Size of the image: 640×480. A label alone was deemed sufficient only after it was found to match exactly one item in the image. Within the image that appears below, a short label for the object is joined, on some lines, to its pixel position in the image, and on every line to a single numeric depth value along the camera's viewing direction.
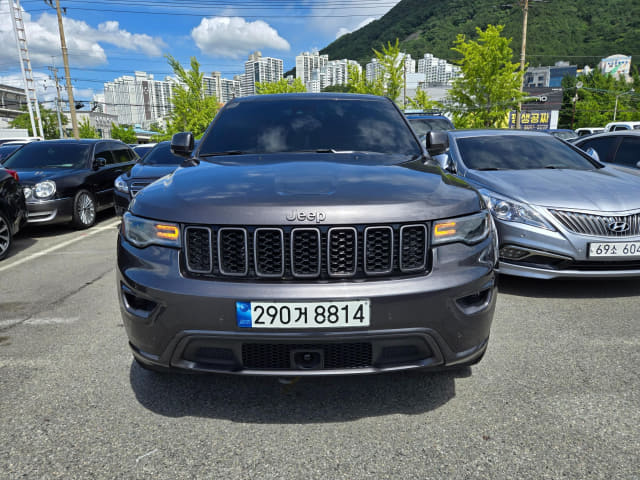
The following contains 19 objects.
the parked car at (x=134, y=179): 7.76
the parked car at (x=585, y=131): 31.64
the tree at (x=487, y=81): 22.75
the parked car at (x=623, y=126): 21.04
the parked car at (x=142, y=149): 18.62
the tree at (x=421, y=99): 42.56
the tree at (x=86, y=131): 70.19
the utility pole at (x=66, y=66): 29.47
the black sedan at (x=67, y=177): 7.57
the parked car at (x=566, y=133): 18.46
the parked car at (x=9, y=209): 6.14
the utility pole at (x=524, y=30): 26.61
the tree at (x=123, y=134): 80.69
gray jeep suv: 1.89
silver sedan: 3.82
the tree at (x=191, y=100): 33.44
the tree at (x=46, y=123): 72.12
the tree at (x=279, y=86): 39.70
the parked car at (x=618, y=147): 6.58
